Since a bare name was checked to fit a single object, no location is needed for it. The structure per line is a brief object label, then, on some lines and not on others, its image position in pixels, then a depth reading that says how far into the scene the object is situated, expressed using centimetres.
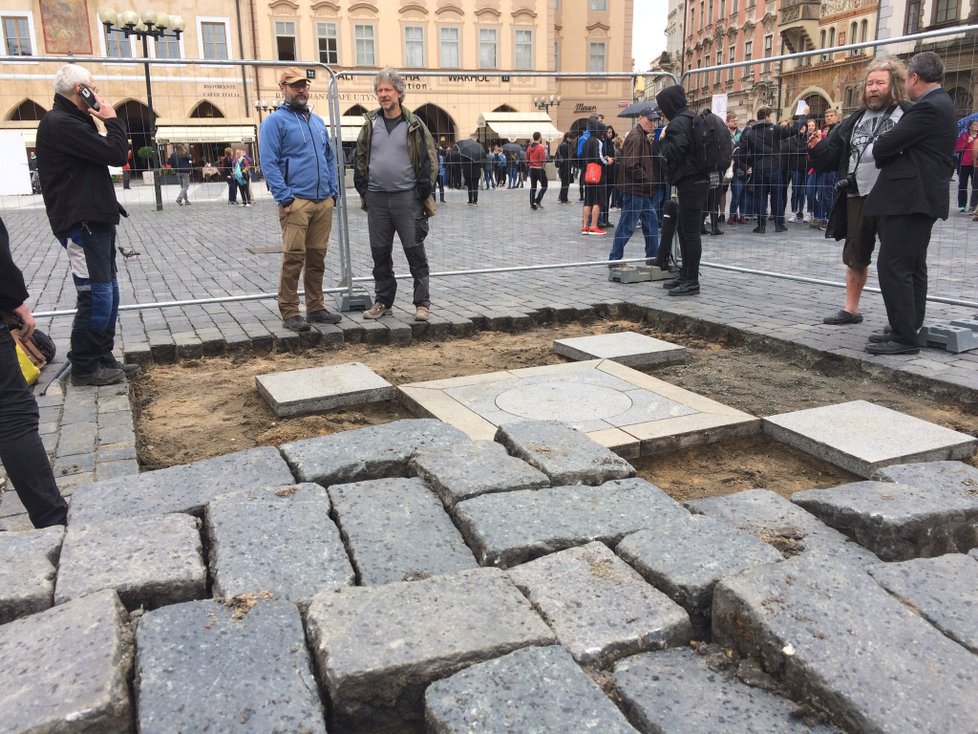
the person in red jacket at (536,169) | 1453
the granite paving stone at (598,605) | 212
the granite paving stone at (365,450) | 319
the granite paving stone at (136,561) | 231
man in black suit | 501
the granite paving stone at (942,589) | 219
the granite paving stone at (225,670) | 180
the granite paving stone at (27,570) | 226
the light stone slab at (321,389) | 447
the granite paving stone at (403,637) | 195
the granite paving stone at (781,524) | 262
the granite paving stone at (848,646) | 184
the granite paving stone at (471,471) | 295
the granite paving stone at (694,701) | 188
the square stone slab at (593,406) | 394
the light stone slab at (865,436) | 355
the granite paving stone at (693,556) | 231
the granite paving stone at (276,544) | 237
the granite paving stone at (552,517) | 257
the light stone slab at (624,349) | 542
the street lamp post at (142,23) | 2216
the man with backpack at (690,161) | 726
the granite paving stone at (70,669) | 178
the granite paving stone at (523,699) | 180
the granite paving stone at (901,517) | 266
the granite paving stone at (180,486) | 285
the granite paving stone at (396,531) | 251
